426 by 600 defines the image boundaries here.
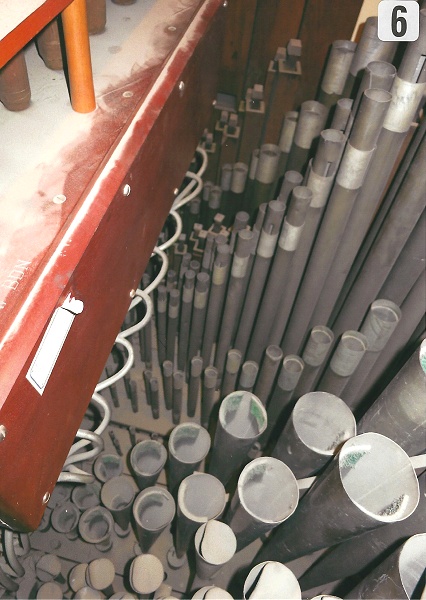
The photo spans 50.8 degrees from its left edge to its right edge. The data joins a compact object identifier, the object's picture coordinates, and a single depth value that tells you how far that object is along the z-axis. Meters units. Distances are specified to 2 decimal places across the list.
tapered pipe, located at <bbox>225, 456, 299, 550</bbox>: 1.00
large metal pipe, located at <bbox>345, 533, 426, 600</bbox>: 0.74
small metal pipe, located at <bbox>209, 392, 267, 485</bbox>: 1.16
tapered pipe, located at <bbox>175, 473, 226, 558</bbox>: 1.20
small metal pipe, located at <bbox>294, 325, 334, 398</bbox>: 1.38
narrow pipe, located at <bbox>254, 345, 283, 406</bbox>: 1.48
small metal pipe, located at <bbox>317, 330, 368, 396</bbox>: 1.28
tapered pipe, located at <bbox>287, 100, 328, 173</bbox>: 1.33
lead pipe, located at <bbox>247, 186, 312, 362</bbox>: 1.15
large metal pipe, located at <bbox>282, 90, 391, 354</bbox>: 0.95
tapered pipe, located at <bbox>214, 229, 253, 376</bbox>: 1.37
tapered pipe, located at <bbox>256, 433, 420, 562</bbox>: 0.79
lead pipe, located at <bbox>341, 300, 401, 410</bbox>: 1.27
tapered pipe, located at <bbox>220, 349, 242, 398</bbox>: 1.63
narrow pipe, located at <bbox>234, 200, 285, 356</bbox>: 1.26
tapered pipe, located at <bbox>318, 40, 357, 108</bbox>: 1.28
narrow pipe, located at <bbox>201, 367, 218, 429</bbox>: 1.67
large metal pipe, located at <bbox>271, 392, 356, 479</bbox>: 1.02
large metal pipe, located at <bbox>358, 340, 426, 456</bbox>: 0.82
